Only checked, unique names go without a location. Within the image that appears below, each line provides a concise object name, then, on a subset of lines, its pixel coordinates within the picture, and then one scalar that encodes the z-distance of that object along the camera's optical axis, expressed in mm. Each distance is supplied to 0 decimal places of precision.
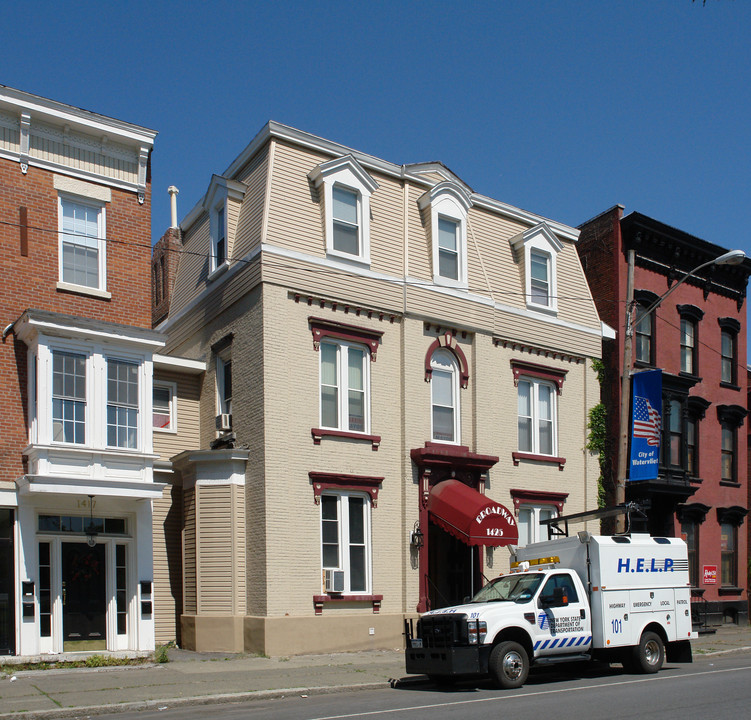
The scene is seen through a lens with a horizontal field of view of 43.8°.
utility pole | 20125
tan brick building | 19844
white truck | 14594
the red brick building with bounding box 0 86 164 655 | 16906
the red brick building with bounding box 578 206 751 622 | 28234
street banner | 25562
